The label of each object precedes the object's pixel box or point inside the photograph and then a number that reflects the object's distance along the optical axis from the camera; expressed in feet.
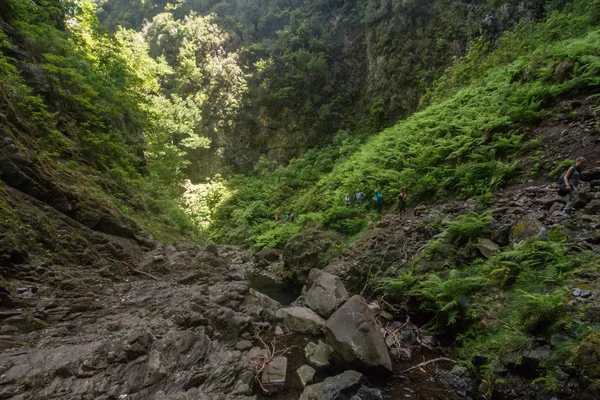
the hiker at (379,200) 38.22
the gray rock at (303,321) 21.97
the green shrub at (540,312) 13.55
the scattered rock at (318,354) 18.45
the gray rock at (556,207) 20.50
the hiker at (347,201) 44.04
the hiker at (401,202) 34.24
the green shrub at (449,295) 18.86
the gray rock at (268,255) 51.42
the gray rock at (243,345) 19.53
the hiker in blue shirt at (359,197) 42.50
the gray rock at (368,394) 14.74
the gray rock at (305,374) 16.73
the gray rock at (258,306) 24.41
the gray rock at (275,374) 16.43
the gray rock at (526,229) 19.24
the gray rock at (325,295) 23.40
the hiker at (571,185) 19.57
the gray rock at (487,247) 20.90
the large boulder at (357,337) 16.85
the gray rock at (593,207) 18.78
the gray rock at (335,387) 14.62
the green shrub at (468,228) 22.93
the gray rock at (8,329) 12.50
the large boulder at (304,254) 38.14
